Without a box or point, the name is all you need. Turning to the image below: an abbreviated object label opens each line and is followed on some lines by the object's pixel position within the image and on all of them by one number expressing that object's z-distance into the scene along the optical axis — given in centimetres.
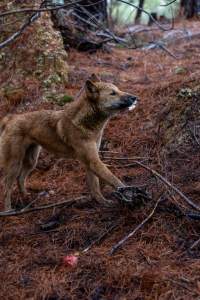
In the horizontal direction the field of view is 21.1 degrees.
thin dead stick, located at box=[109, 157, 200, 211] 526
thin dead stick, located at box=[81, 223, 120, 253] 529
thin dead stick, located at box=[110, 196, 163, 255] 515
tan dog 649
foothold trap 558
